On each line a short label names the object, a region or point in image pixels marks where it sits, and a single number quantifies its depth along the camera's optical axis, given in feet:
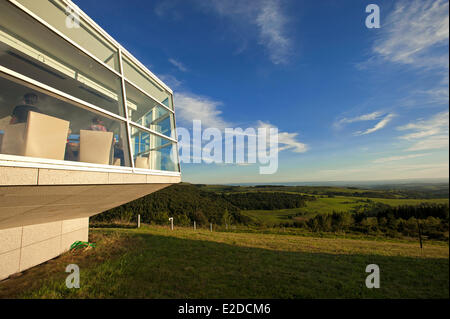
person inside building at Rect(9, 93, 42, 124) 10.62
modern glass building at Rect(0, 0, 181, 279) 10.66
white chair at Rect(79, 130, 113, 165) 13.74
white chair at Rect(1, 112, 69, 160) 9.88
